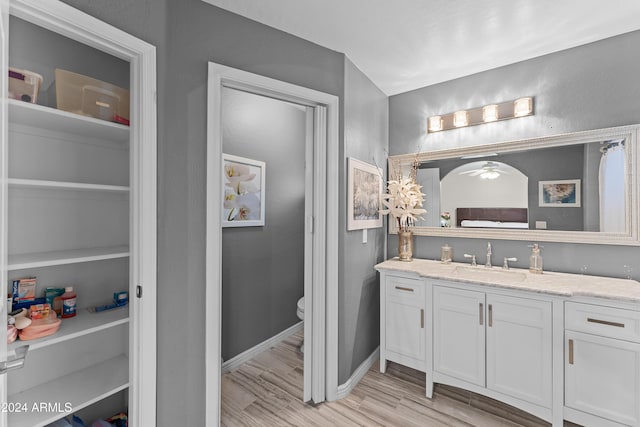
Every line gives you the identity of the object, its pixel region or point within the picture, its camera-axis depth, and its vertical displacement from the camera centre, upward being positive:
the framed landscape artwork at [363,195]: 2.28 +0.16
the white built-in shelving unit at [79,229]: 1.21 -0.08
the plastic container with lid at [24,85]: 1.16 +0.53
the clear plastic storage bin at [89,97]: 1.30 +0.56
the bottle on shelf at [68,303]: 1.39 -0.43
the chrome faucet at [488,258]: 2.36 -0.36
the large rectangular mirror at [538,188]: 1.96 +0.20
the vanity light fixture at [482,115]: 2.25 +0.83
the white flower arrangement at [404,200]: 2.54 +0.12
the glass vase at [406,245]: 2.62 -0.29
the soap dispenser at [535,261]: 2.16 -0.35
